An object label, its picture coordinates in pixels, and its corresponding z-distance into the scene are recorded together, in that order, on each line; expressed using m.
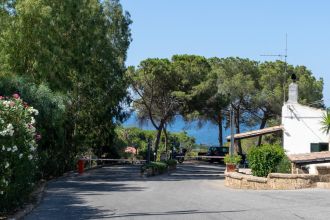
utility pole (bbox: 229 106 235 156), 32.16
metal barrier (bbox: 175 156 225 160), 54.16
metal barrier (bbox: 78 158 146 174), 32.41
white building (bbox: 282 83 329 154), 31.20
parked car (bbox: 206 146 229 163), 56.69
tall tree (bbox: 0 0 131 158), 24.84
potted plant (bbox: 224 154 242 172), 28.74
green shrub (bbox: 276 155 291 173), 24.83
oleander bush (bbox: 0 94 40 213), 12.09
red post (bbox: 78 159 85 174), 32.36
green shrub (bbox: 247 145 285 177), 24.88
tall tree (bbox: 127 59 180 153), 48.75
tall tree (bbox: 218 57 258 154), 56.06
